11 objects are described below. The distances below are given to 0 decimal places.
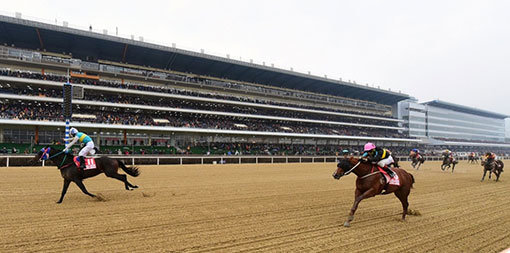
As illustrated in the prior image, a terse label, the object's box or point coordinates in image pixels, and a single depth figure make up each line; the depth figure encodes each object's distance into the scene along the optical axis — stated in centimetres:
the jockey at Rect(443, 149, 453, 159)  2167
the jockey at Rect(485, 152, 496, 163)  1399
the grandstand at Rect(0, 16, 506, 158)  2953
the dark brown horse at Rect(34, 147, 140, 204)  744
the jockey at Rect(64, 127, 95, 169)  766
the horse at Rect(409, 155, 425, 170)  2198
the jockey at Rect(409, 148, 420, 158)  2064
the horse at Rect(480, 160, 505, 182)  1420
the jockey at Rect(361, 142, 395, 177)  635
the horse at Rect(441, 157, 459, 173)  2107
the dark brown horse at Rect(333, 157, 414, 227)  594
